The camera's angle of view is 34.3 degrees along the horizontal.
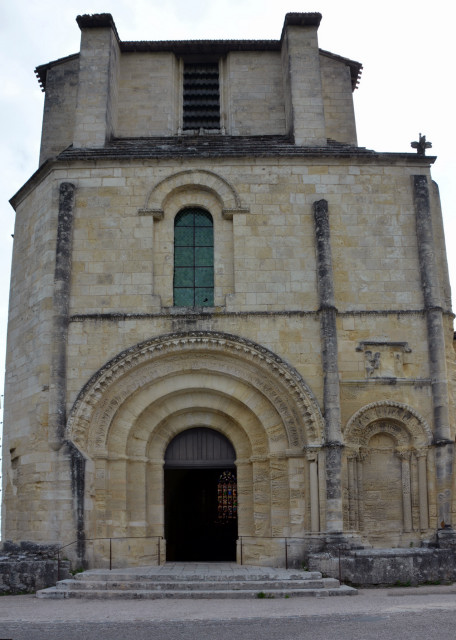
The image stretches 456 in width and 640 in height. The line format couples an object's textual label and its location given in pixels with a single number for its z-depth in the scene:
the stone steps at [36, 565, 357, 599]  11.66
